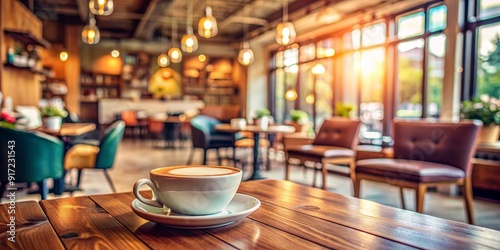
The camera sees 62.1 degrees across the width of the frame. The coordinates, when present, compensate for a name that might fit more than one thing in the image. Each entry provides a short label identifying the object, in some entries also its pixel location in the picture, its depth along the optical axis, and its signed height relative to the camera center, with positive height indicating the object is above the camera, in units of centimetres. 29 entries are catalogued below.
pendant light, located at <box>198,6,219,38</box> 514 +109
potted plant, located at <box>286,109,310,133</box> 746 -18
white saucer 74 -19
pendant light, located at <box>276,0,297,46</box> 533 +103
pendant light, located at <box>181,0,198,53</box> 617 +105
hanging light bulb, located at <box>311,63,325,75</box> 820 +88
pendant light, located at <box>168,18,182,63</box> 736 +104
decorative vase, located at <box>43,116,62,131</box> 412 -10
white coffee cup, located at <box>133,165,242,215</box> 76 -14
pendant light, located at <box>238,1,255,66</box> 655 +90
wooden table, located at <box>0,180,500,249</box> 68 -21
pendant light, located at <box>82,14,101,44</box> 593 +112
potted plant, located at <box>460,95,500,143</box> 450 -3
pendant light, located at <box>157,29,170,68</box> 888 +113
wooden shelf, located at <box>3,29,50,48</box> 661 +127
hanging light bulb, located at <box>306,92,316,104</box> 980 +36
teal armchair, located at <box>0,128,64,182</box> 295 -31
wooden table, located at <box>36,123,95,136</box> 376 -17
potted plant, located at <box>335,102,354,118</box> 648 +5
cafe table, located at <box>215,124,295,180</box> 514 -22
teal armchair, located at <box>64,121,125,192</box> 388 -41
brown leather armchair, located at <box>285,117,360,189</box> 442 -38
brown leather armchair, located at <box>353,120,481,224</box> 314 -40
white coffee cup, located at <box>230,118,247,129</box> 543 -13
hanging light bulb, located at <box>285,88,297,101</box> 1035 +48
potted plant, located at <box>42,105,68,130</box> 413 -6
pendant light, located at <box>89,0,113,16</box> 423 +110
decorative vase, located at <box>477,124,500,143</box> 452 -21
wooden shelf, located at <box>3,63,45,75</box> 656 +76
